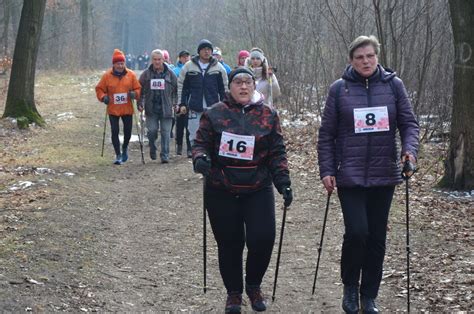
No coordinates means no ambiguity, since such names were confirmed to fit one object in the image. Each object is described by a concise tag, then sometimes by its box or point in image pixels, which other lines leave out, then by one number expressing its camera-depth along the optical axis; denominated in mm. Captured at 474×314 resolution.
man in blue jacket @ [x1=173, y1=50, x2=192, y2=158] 14142
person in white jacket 11391
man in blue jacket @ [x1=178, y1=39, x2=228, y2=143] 11953
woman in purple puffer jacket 5129
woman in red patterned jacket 5207
